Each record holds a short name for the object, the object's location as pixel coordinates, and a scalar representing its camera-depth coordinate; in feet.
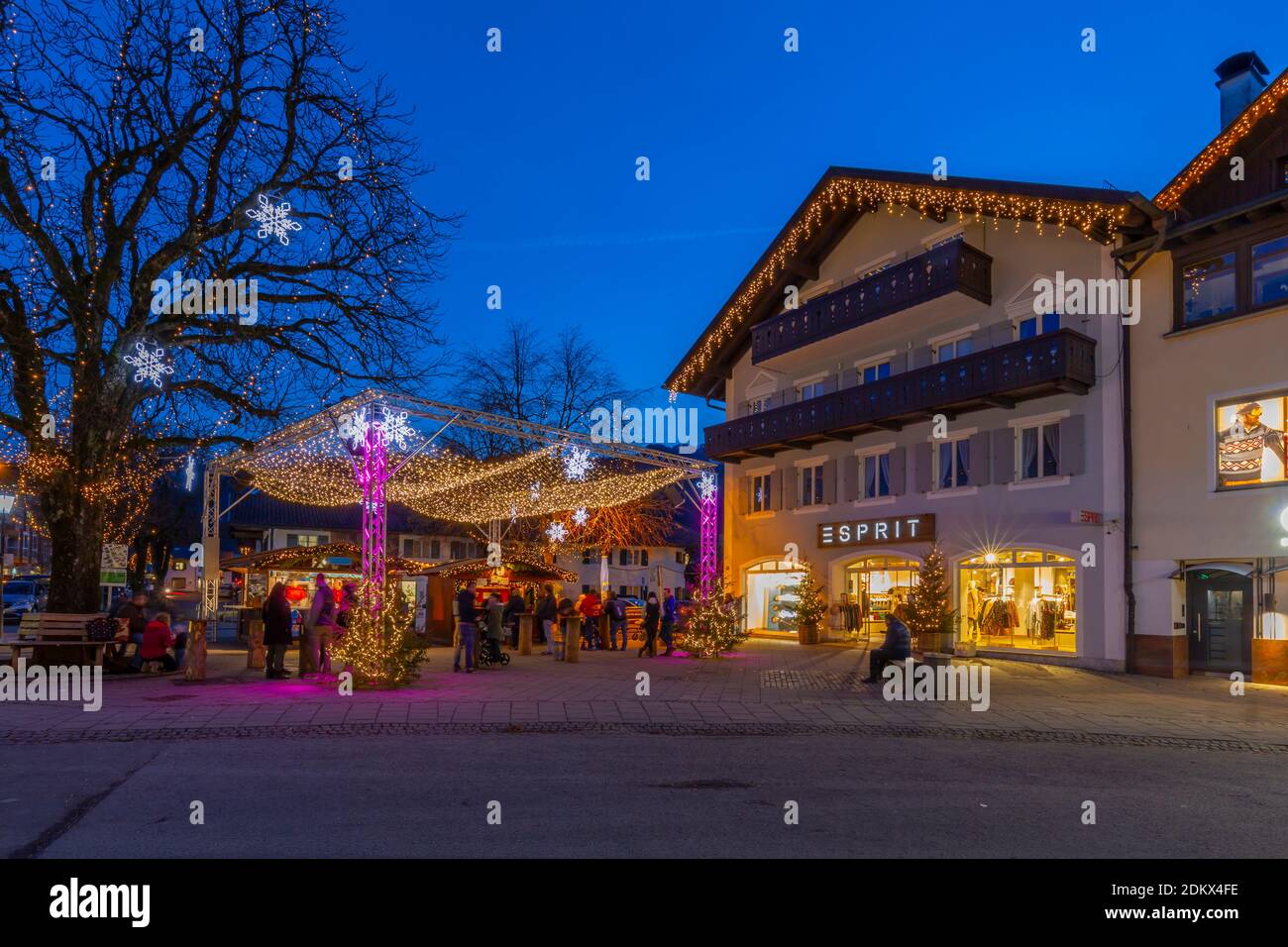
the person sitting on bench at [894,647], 53.47
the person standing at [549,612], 77.41
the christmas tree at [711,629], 69.92
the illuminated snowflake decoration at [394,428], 54.14
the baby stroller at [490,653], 62.18
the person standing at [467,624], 58.59
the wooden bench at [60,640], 51.49
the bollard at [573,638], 67.67
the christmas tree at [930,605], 70.95
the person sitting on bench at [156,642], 54.34
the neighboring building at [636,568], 181.57
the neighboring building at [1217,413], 58.34
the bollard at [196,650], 51.01
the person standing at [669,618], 74.74
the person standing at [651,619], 72.49
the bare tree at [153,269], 51.67
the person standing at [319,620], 53.62
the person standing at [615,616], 82.38
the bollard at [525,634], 74.64
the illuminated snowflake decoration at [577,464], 80.53
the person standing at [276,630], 53.42
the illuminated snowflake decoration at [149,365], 53.88
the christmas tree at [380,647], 47.91
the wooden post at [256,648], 60.39
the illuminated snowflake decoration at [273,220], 56.24
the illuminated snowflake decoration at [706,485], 80.64
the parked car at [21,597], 122.72
